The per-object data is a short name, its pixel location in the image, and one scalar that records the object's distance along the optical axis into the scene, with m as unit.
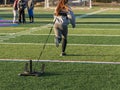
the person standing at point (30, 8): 26.91
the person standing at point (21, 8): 25.94
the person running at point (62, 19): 12.38
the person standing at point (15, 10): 26.16
